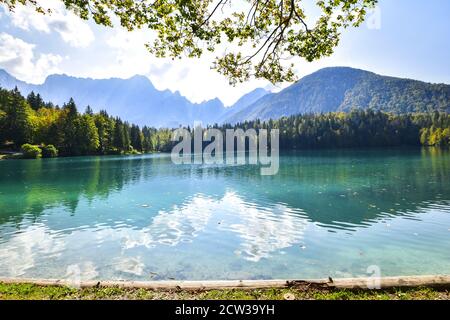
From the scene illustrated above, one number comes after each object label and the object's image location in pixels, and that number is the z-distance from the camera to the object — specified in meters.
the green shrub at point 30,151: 100.75
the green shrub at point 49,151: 108.44
